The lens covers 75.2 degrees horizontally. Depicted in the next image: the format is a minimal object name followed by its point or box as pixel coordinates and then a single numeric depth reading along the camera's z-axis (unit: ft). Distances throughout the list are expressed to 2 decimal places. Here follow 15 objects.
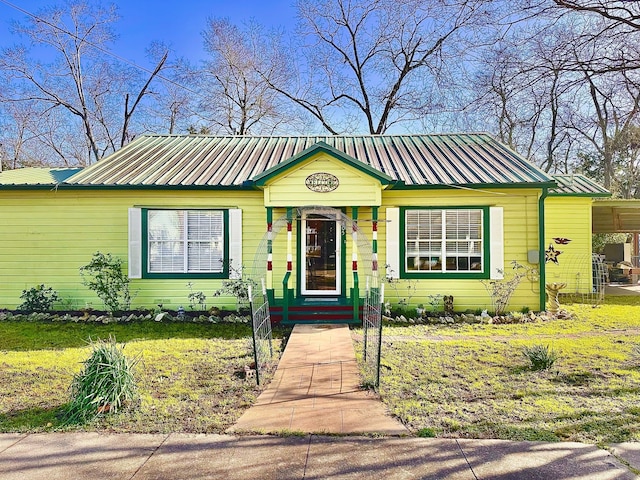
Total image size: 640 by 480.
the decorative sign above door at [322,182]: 28.40
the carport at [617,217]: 46.70
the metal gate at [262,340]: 16.81
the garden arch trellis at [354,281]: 18.06
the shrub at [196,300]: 30.91
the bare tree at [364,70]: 73.36
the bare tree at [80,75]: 74.79
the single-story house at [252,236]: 30.63
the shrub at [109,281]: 30.09
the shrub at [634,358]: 19.07
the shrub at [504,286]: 30.48
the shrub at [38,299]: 30.60
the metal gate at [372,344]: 16.14
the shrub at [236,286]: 30.37
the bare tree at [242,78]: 79.82
